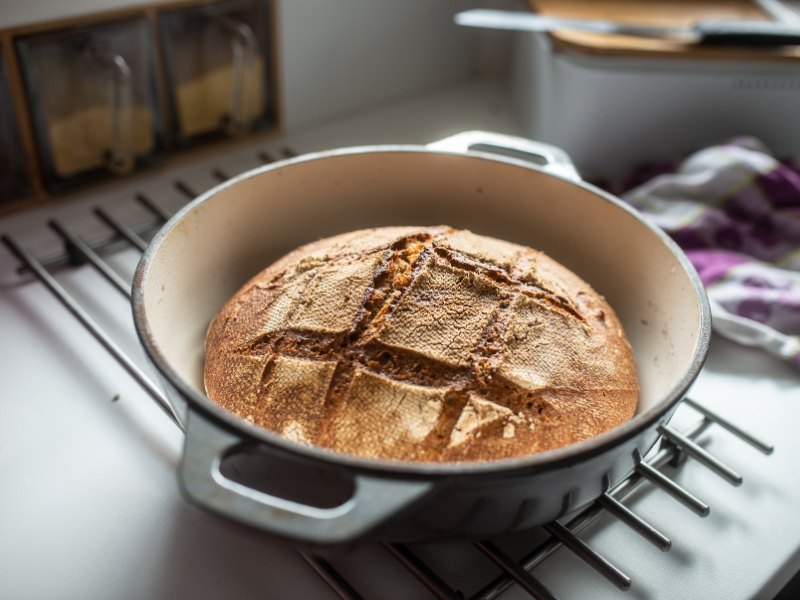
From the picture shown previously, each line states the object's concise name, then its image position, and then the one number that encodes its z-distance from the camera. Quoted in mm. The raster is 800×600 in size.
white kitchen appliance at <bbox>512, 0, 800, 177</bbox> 1025
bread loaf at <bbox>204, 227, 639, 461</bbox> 549
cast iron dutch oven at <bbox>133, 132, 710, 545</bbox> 430
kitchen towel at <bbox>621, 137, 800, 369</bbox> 845
